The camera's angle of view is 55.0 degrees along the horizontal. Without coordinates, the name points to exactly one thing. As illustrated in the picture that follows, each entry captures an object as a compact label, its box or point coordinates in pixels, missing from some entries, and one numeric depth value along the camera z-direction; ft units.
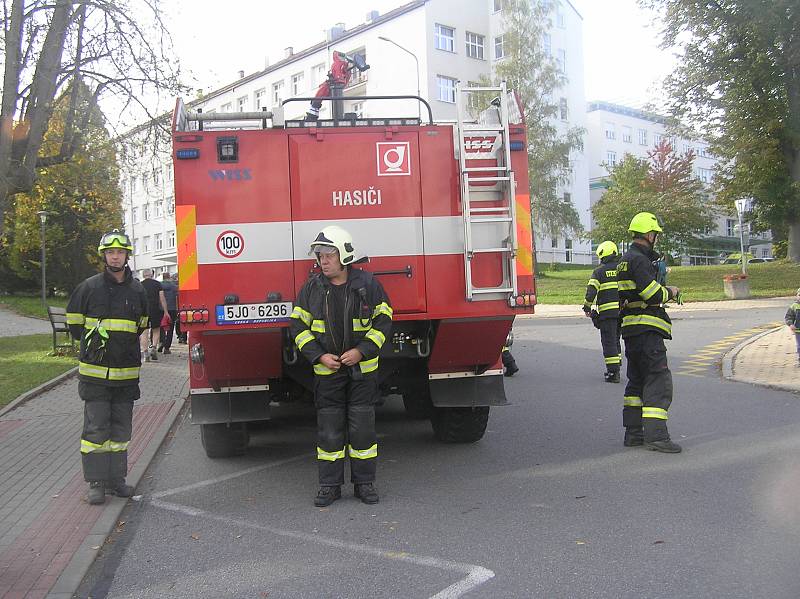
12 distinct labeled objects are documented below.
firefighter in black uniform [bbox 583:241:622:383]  32.19
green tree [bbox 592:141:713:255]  124.06
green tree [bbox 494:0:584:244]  121.80
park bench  51.75
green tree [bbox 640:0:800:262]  91.76
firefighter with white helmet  17.06
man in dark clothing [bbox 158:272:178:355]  53.11
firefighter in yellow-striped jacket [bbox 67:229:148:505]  18.10
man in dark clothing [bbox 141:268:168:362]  45.62
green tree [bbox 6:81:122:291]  47.18
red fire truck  18.13
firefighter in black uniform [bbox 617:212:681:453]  20.95
